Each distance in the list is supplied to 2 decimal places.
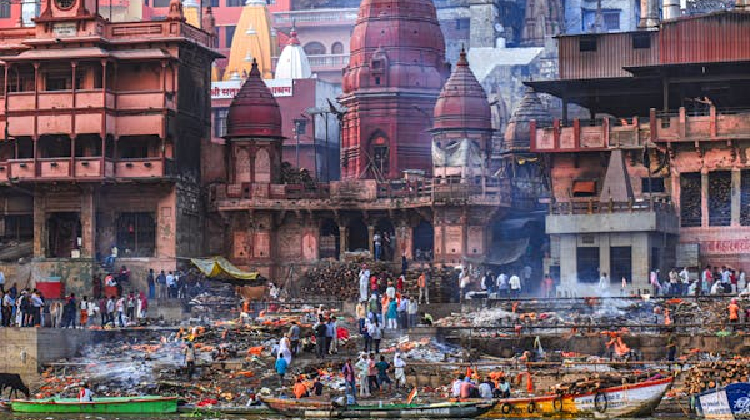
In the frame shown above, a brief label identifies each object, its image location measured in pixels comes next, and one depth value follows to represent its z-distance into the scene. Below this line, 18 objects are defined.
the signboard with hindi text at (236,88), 101.06
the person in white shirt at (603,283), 69.50
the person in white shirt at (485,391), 52.33
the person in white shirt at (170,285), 73.50
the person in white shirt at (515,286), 71.19
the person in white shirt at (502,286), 71.38
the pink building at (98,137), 78.31
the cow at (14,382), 58.28
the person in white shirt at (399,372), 55.81
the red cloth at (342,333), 61.90
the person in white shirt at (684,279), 68.56
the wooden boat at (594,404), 51.12
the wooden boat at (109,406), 53.94
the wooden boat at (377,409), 51.22
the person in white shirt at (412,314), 62.75
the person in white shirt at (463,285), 70.65
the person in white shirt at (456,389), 52.69
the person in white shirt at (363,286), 66.94
